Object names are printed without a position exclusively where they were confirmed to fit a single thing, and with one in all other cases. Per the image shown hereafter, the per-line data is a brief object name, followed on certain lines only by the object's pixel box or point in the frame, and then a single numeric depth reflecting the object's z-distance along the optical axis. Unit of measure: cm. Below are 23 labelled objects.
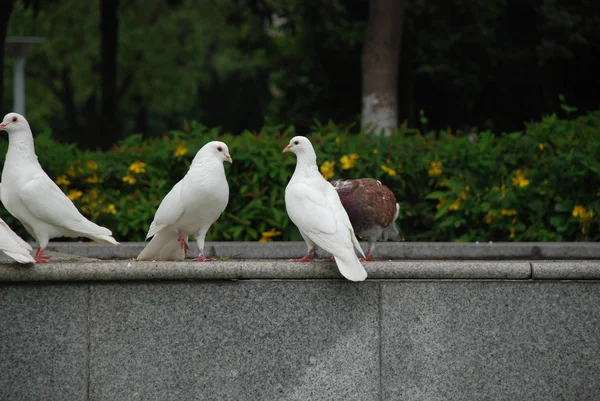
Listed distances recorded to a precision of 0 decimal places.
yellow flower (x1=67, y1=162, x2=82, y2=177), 1447
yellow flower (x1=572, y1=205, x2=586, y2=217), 1315
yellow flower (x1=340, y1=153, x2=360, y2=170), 1427
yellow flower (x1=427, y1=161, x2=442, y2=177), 1434
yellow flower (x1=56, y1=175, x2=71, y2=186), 1432
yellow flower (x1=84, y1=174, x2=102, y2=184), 1453
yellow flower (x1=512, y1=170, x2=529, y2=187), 1377
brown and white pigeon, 1071
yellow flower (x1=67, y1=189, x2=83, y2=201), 1430
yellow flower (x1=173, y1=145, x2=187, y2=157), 1448
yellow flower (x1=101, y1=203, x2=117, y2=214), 1417
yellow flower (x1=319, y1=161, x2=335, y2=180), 1426
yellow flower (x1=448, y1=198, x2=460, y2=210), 1385
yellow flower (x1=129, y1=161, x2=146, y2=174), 1454
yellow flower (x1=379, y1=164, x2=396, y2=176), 1426
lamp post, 2618
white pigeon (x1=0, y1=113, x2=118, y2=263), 936
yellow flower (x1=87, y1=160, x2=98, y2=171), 1457
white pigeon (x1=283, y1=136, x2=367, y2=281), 868
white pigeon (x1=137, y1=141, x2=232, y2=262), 955
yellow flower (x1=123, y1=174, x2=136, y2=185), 1453
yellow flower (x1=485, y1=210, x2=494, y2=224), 1377
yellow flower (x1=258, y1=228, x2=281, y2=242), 1403
